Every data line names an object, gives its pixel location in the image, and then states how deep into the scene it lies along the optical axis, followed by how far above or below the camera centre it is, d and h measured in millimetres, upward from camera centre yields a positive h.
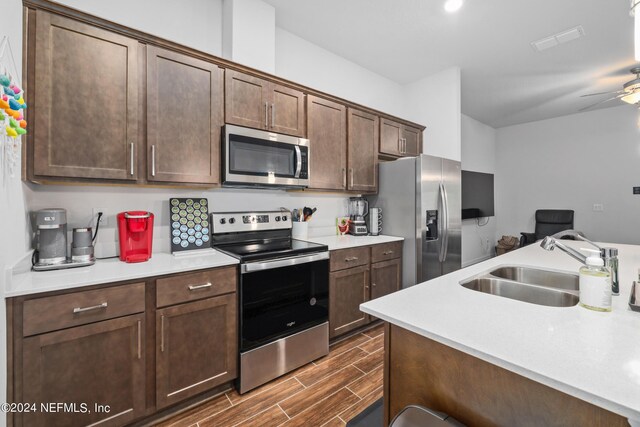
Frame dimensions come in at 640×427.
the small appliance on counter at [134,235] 1754 -135
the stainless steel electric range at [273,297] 1873 -606
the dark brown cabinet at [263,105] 2127 +892
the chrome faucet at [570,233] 1244 -91
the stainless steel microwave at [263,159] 2082 +440
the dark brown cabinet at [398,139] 3305 +929
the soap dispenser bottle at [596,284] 977 -250
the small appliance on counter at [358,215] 3178 -17
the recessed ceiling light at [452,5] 2400 +1812
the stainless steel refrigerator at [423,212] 2932 +17
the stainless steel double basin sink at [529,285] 1283 -375
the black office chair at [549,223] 5059 -179
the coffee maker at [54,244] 1493 -165
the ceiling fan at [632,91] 2941 +1305
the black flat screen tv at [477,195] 5238 +372
